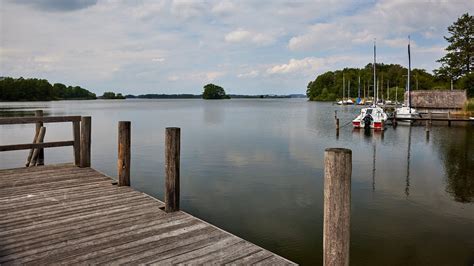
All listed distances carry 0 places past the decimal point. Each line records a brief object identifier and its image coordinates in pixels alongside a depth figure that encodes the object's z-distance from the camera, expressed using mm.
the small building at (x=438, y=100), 53625
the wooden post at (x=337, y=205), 4039
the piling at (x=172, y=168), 6785
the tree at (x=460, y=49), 71312
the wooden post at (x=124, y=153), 8484
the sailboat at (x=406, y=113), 45531
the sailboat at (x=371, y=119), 37219
